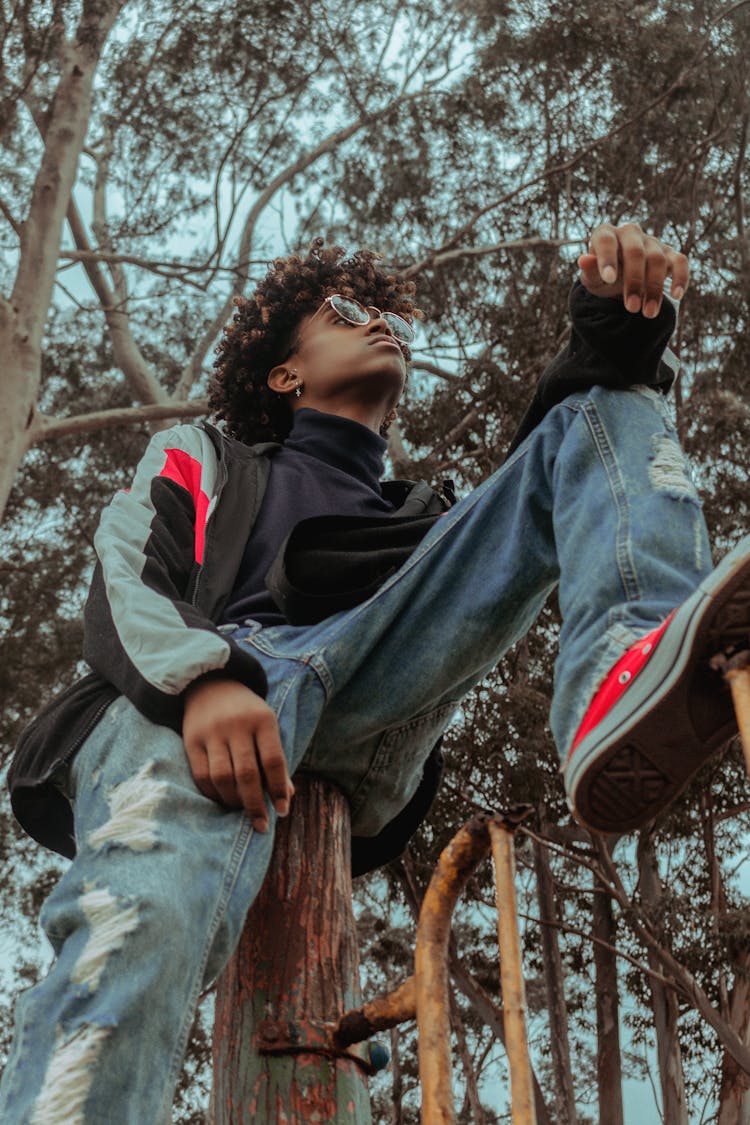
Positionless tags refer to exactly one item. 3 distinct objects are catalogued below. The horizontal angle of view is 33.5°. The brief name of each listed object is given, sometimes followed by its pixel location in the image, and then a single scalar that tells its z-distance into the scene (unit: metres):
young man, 1.27
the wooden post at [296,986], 1.65
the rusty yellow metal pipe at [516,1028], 1.04
